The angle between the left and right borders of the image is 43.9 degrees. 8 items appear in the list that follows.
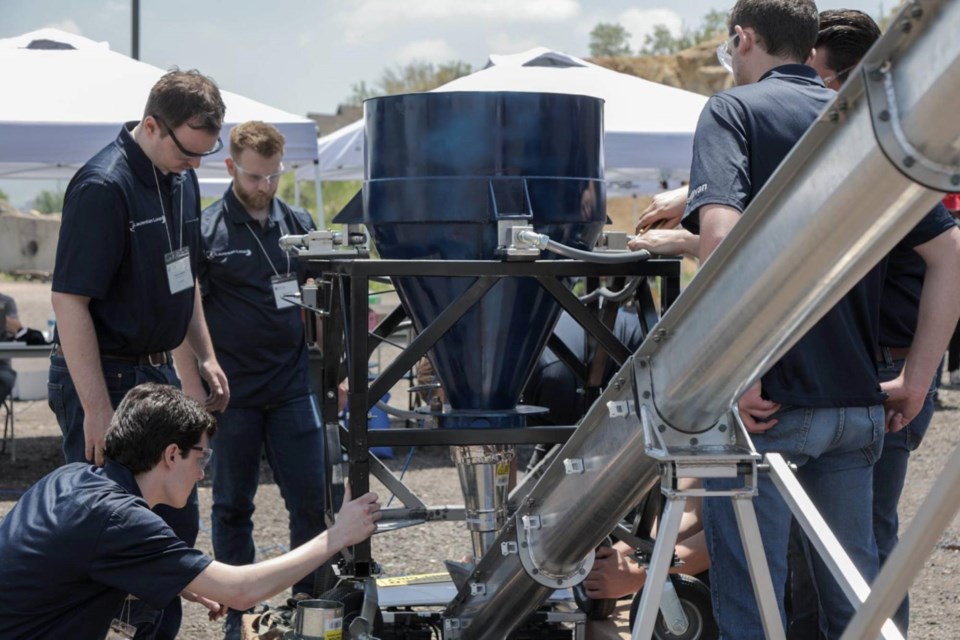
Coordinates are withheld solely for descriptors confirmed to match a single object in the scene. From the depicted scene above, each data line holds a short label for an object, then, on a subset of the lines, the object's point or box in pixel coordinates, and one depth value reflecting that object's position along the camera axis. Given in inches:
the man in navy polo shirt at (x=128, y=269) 142.5
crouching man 111.3
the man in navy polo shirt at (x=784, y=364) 107.5
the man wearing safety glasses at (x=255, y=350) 190.7
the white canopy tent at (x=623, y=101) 363.6
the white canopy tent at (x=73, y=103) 316.5
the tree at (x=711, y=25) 1980.4
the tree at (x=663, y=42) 2050.9
